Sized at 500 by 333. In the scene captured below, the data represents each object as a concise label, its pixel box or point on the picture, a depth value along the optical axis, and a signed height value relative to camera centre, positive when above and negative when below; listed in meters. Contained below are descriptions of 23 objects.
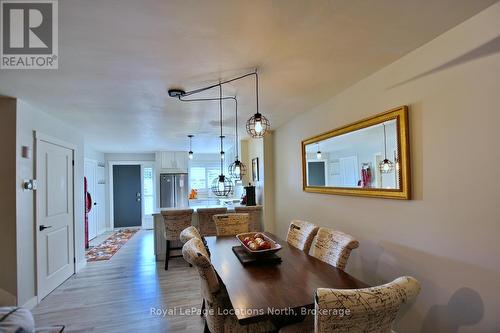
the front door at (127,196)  8.05 -0.58
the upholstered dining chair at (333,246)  1.94 -0.61
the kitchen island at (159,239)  4.76 -1.18
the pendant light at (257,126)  2.29 +0.45
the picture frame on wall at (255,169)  5.52 +0.11
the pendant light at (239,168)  3.11 +0.08
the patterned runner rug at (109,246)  5.08 -1.57
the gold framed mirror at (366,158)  2.13 +0.14
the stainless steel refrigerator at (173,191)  7.60 -0.44
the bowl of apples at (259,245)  2.14 -0.65
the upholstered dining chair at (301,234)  2.51 -0.65
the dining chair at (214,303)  1.67 -0.88
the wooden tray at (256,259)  2.09 -0.72
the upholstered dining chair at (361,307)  1.01 -0.56
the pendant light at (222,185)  3.24 -0.13
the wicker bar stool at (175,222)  4.16 -0.76
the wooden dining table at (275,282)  1.37 -0.73
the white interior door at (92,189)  6.56 -0.29
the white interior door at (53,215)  3.24 -0.51
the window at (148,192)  7.98 -0.48
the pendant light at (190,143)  5.46 +0.83
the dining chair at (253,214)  4.52 -0.74
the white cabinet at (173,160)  7.75 +0.50
